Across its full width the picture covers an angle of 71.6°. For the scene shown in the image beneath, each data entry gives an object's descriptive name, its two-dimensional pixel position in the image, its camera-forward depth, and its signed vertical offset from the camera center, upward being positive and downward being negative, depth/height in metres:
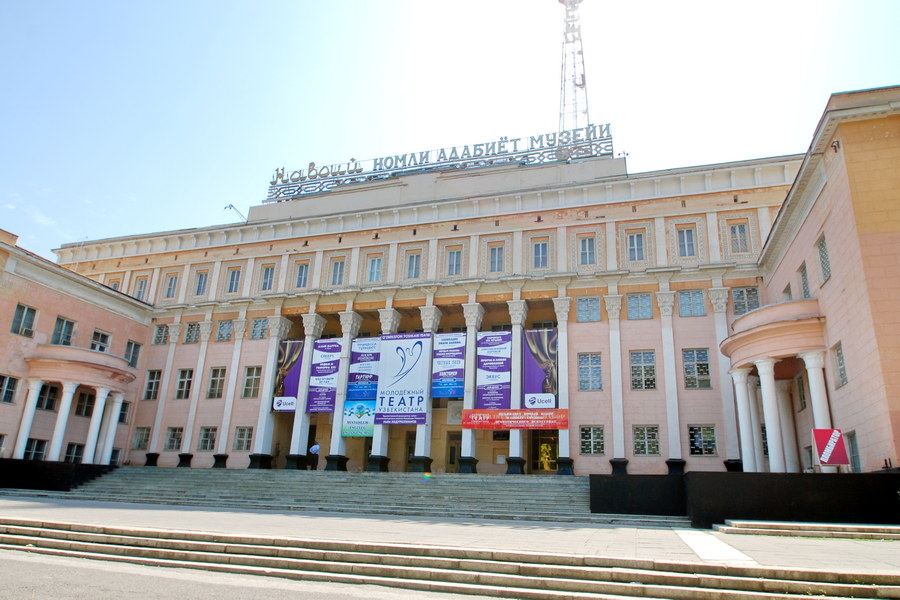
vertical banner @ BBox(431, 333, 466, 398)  30.77 +5.45
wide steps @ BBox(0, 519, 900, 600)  7.95 -1.24
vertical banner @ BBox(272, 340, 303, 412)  33.44 +5.10
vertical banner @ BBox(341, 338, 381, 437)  31.72 +4.26
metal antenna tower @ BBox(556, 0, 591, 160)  44.22 +31.00
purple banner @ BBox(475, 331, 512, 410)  29.83 +5.22
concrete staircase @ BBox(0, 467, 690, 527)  20.64 -0.68
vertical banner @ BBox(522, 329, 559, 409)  29.34 +5.28
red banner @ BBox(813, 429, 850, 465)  16.55 +1.31
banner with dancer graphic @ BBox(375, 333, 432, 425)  30.67 +4.67
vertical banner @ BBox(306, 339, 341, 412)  32.72 +5.01
